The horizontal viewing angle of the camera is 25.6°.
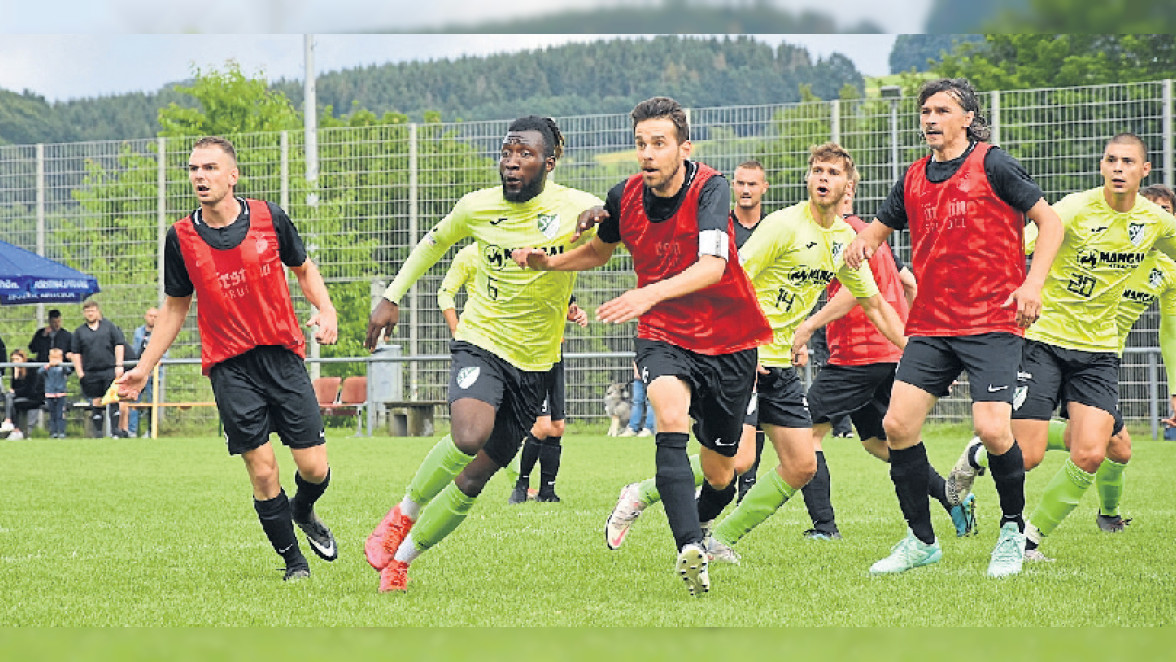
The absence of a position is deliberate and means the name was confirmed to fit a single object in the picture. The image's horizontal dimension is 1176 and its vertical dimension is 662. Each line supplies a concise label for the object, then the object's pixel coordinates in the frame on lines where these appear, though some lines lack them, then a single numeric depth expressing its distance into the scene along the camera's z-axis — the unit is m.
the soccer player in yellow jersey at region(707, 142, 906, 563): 13.65
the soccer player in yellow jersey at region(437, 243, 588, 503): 20.85
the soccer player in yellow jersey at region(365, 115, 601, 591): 11.43
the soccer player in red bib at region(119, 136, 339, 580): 12.20
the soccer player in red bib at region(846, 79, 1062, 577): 11.92
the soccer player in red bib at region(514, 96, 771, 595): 10.77
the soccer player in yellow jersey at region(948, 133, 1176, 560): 14.16
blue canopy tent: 41.56
